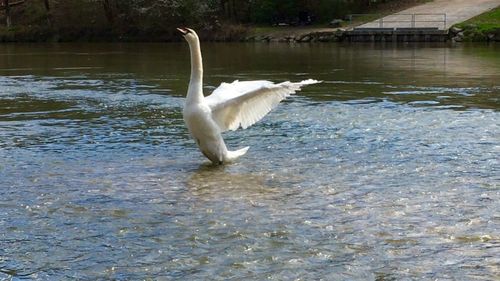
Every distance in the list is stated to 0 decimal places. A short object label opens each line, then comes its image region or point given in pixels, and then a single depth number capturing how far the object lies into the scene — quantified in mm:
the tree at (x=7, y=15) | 69931
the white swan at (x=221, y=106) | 11562
